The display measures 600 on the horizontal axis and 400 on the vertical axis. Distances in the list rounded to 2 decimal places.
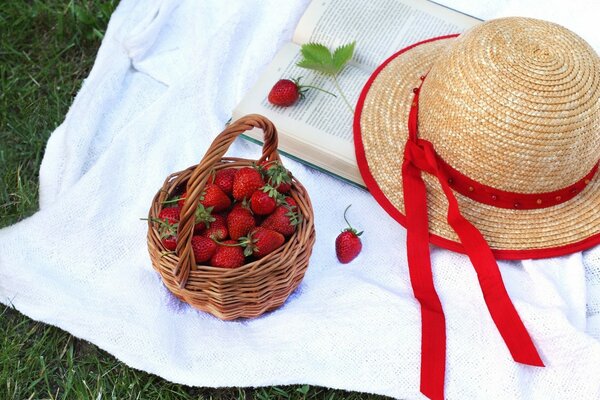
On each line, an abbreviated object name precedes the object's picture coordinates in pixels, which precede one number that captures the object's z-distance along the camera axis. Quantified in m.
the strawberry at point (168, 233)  1.40
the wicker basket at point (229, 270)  1.35
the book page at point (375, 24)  1.71
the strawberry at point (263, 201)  1.42
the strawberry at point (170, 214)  1.41
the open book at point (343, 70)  1.63
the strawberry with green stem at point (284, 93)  1.63
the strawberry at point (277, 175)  1.43
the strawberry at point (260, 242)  1.39
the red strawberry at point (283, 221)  1.42
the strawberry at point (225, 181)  1.45
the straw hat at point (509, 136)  1.44
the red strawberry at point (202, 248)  1.39
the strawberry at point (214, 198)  1.43
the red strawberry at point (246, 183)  1.43
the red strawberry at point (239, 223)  1.41
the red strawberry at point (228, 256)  1.39
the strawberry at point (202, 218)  1.40
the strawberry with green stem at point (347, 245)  1.54
